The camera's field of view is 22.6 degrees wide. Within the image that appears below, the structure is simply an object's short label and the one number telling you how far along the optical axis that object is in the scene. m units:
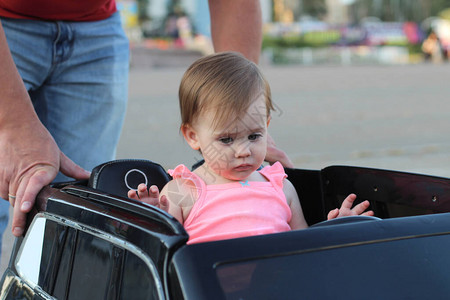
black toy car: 1.15
